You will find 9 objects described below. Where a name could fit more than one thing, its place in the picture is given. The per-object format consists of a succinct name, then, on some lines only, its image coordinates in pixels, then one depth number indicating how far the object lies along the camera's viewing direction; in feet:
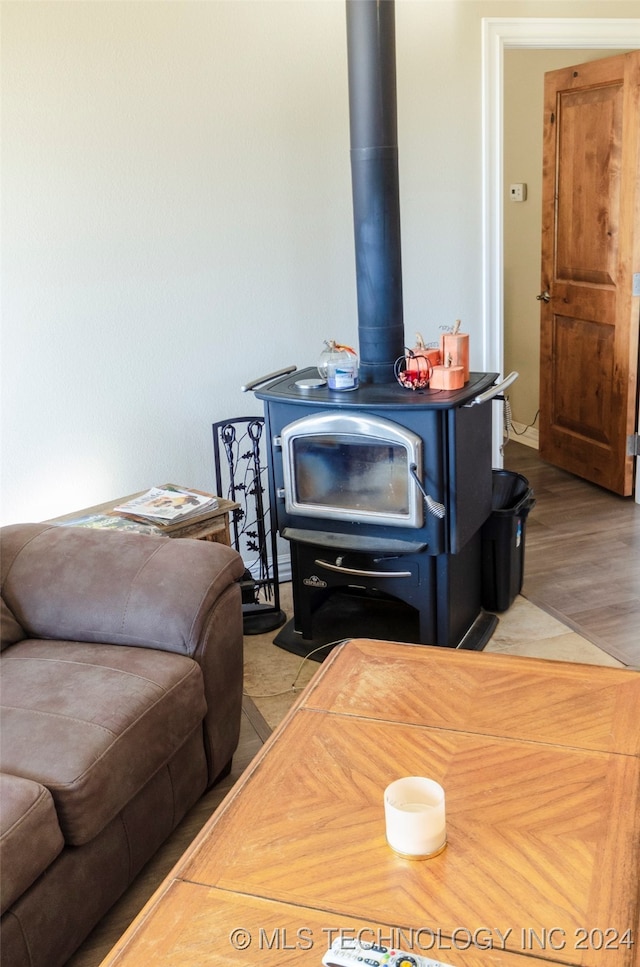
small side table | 9.05
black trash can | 9.98
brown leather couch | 5.31
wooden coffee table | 3.93
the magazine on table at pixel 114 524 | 8.54
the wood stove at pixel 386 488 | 8.44
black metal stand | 10.19
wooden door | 12.80
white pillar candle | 4.27
